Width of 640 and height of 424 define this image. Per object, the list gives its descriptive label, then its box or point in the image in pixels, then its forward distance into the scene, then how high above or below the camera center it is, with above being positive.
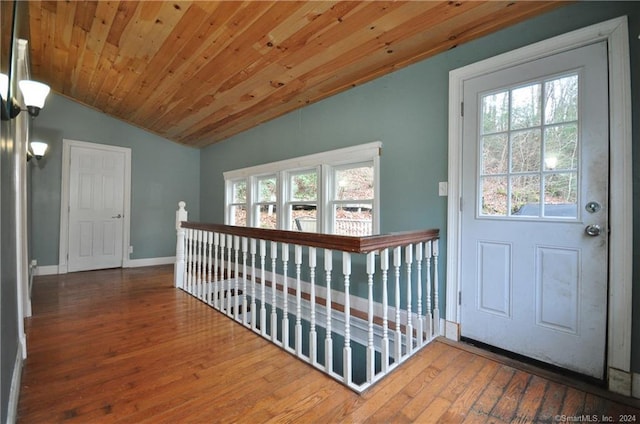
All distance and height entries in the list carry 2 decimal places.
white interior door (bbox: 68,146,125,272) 4.39 +0.01
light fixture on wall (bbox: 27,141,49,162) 3.57 +0.74
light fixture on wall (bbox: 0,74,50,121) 1.96 +0.79
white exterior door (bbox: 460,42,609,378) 1.71 +0.01
